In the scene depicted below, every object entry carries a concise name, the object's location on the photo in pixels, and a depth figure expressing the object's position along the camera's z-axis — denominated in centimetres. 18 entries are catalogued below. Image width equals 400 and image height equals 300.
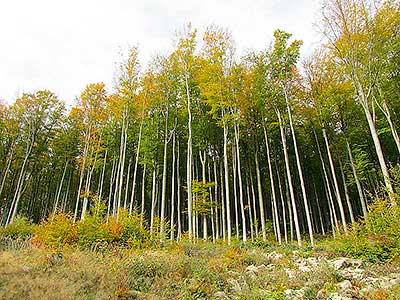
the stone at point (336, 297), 541
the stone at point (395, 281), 581
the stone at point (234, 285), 651
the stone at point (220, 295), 616
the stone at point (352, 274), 660
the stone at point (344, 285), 584
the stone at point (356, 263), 758
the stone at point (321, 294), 571
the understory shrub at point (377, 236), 817
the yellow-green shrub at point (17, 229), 1689
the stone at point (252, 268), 793
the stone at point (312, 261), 837
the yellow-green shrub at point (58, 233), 993
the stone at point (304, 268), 751
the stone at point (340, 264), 746
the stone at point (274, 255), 954
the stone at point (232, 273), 746
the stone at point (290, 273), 717
